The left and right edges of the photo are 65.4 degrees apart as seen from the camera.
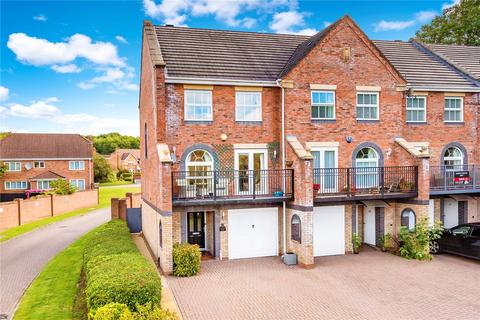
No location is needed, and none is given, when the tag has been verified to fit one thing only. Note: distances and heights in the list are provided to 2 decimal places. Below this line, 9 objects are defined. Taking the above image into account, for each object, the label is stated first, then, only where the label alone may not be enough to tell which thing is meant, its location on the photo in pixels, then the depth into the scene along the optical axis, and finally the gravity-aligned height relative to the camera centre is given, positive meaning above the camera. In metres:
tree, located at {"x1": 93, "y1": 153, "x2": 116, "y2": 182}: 64.94 -2.67
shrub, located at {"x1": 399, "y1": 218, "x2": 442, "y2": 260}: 15.25 -3.73
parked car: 14.74 -3.77
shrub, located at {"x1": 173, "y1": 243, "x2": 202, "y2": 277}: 13.45 -3.87
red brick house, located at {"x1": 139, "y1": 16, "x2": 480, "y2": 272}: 14.99 +0.27
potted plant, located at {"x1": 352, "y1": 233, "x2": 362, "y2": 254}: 16.39 -4.04
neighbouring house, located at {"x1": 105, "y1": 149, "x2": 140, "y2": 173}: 88.31 -1.45
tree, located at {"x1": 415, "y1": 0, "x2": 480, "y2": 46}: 30.47 +10.52
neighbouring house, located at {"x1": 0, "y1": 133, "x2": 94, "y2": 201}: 45.03 -0.69
